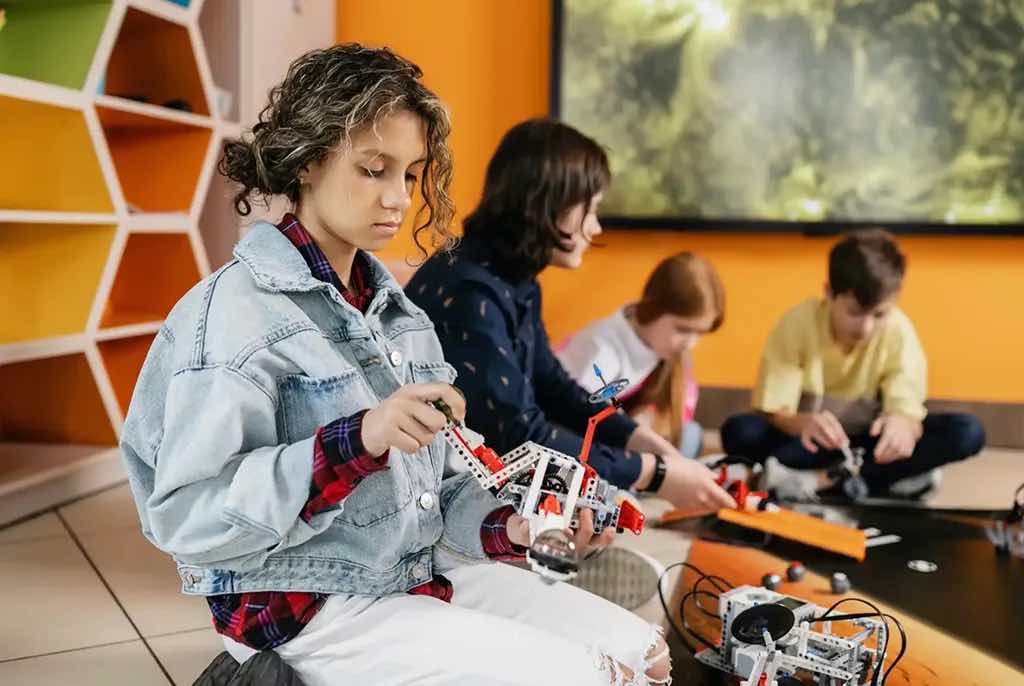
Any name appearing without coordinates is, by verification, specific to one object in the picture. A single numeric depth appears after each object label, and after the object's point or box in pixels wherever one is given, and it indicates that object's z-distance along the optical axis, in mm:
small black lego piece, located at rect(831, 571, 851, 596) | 1562
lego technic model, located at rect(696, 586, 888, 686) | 1116
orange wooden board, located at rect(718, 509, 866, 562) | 1700
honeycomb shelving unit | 1948
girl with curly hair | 820
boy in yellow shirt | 2186
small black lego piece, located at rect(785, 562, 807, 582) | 1606
